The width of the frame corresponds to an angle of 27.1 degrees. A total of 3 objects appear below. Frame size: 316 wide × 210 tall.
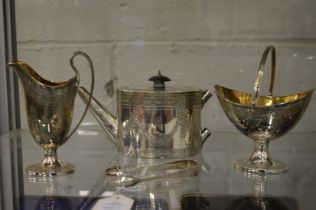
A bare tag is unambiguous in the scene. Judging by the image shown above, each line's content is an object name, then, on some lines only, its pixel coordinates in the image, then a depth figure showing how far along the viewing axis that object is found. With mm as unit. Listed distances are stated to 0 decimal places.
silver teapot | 975
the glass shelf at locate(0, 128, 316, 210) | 852
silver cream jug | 942
